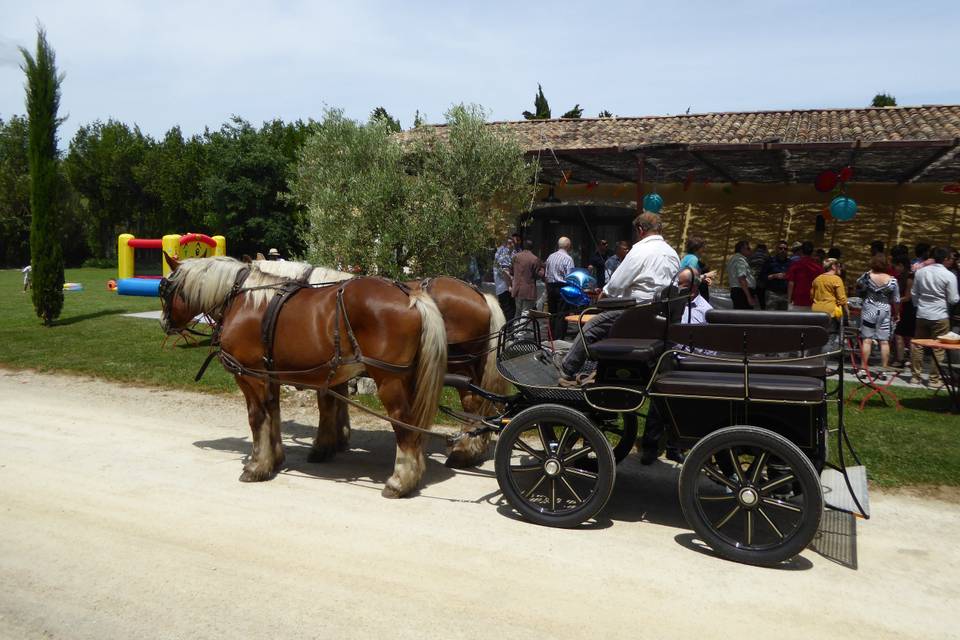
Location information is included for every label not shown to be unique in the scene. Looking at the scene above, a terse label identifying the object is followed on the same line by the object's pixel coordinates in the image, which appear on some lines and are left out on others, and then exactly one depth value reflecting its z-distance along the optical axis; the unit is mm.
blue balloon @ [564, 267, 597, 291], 6773
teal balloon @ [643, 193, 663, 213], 13802
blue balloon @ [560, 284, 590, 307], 6070
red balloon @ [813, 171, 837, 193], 13469
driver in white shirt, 5066
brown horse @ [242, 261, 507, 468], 6242
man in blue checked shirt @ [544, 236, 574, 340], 12242
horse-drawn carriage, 4246
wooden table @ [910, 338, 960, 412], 7430
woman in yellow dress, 9562
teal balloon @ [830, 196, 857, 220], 13234
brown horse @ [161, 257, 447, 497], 5367
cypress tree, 14812
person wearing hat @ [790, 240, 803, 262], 12070
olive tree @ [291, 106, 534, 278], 9531
